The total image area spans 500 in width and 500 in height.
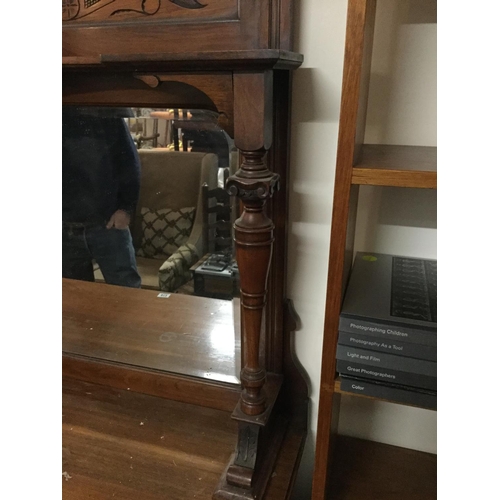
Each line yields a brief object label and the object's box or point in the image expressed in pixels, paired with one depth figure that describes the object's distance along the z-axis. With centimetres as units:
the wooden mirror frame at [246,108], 75
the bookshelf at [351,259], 63
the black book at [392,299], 73
